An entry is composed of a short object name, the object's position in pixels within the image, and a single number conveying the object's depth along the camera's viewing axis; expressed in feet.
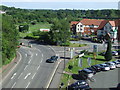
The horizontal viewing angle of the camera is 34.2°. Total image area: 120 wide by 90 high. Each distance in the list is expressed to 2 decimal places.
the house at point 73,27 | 269.03
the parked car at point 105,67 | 104.42
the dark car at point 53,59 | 122.76
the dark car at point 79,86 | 78.60
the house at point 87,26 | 260.31
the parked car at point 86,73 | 92.39
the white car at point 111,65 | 108.17
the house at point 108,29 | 214.07
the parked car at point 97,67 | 103.06
